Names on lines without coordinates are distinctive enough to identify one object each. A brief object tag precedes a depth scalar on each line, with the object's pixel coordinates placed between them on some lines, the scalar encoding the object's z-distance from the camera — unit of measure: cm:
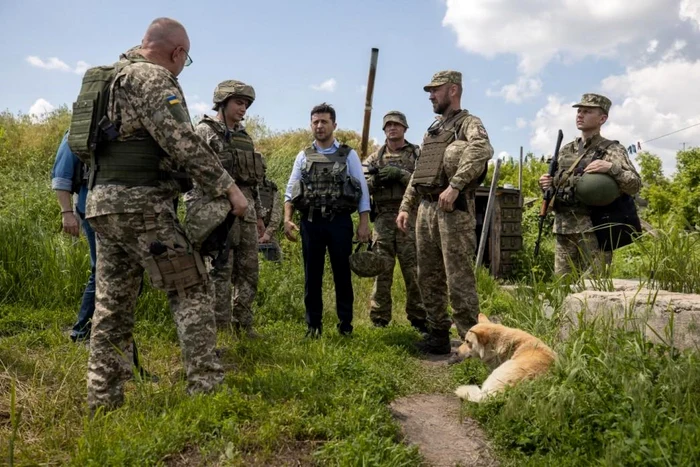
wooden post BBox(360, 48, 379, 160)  1075
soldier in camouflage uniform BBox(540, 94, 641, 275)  527
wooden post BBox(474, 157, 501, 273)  992
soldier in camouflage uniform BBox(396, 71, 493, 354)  482
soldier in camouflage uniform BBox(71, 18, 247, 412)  312
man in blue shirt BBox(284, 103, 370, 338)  518
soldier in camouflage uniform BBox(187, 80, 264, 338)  505
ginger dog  369
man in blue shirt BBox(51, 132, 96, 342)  464
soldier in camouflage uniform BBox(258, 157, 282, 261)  621
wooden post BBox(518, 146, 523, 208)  1190
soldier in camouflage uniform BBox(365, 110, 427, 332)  618
